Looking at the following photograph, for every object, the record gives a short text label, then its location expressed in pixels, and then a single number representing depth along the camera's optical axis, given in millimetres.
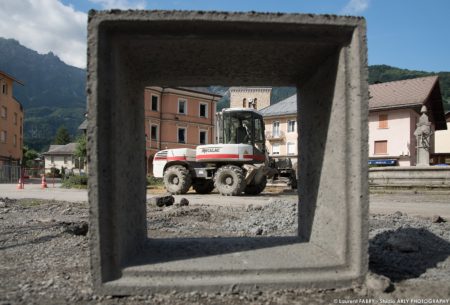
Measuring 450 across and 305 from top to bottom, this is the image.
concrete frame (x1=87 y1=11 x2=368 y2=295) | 2439
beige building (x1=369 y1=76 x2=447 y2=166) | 31859
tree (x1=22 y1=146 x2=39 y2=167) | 71281
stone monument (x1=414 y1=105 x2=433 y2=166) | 18375
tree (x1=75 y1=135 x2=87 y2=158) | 53031
